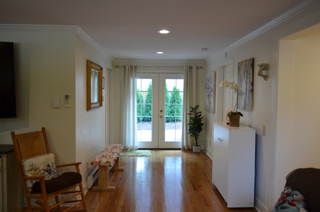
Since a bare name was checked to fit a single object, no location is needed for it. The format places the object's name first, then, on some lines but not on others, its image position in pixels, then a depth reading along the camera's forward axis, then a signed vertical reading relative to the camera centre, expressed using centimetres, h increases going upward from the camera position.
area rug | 560 -141
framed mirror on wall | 363 +17
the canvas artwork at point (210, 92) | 514 +10
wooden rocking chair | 252 -70
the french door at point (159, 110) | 615 -37
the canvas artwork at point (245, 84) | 323 +18
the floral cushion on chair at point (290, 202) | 158 -74
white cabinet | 302 -90
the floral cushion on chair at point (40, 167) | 263 -84
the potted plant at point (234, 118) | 322 -30
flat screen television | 284 +17
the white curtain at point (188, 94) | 600 +5
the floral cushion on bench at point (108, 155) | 354 -97
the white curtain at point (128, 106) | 594 -27
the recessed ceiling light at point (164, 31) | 310 +87
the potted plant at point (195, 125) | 580 -72
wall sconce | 279 +31
